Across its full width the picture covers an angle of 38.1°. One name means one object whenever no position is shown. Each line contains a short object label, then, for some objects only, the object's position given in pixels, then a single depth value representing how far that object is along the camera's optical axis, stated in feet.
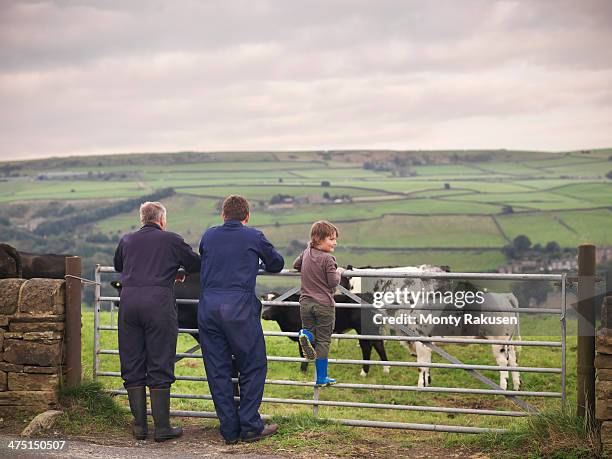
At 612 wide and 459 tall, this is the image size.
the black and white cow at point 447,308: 30.30
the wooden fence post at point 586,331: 25.85
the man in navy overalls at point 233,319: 27.04
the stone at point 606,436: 24.52
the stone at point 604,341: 24.67
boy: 27.99
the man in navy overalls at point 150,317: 27.55
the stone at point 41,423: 27.81
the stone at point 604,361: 24.75
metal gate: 27.35
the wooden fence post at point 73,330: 30.22
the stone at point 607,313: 24.93
